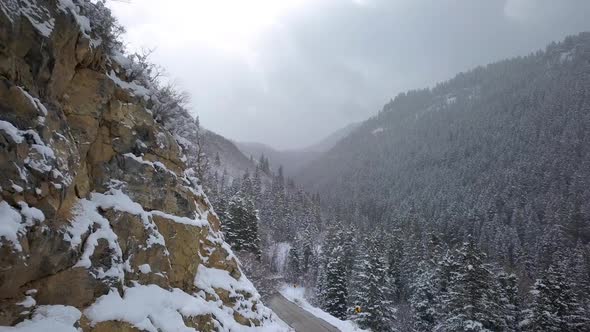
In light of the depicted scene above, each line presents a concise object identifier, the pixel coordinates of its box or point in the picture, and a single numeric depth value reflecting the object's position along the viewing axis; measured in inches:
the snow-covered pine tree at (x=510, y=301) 1149.7
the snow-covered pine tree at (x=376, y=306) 1219.9
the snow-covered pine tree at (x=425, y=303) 1524.4
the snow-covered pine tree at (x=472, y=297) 989.8
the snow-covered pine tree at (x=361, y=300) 1220.5
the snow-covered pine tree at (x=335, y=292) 1470.2
